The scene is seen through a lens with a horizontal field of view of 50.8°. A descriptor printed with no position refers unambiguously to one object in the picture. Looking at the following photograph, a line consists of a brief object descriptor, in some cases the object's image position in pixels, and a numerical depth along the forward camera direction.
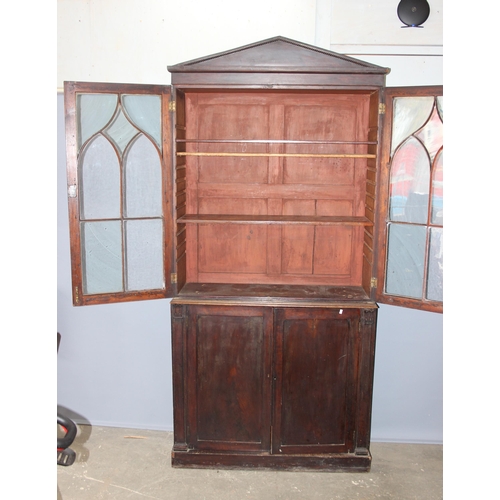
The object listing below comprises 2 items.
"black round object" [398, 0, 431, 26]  3.18
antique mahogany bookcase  2.97
